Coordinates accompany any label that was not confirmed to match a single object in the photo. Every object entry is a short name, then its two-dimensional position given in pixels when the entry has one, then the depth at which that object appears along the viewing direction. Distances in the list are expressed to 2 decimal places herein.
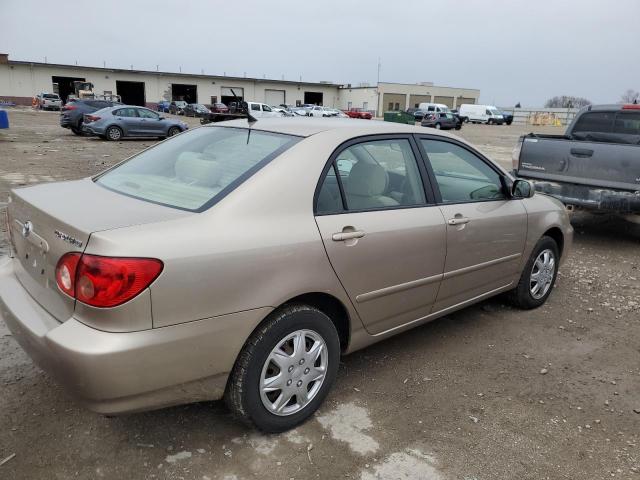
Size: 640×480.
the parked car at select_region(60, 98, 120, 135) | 22.41
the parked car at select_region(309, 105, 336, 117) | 49.06
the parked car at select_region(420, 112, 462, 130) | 43.34
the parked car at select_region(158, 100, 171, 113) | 61.93
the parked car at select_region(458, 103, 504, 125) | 58.62
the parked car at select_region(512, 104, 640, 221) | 6.32
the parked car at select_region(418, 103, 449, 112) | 59.28
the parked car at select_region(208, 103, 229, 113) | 44.68
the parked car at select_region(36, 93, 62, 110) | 51.66
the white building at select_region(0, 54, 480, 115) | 61.75
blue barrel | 19.11
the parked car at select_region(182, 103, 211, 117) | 48.34
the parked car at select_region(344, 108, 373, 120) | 53.67
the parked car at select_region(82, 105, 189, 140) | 20.38
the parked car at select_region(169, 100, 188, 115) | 54.93
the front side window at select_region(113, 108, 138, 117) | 20.80
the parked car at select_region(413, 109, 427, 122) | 56.28
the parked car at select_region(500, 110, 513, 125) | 58.62
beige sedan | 2.19
